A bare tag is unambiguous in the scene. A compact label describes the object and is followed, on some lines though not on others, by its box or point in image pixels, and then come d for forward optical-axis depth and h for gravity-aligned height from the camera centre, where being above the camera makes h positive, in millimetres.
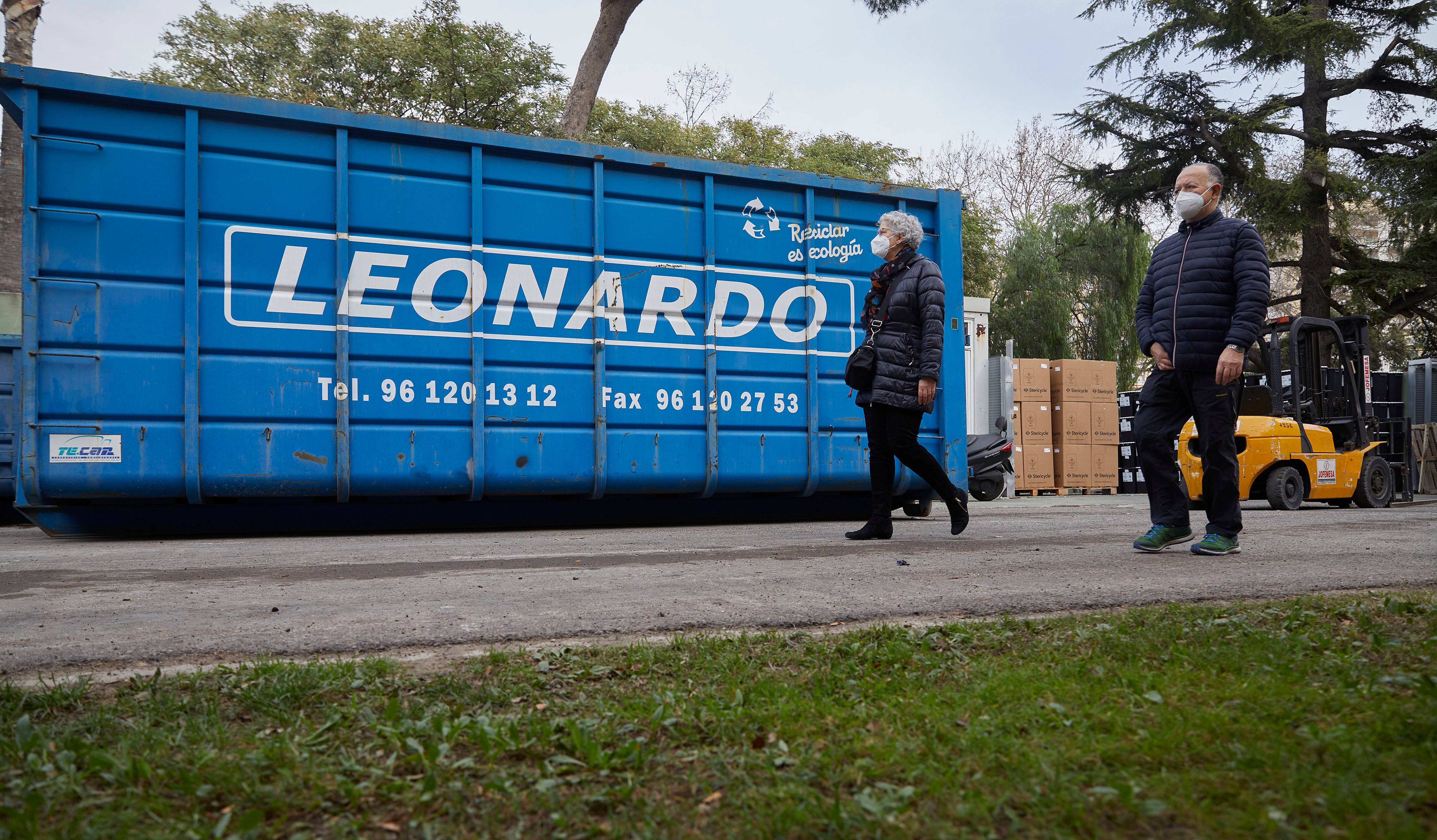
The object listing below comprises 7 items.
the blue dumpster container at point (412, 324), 5562 +799
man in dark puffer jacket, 4203 +434
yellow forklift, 9609 +21
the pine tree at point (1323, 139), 16719 +5743
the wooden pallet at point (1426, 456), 15812 -379
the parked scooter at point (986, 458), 11250 -272
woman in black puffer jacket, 5098 +400
